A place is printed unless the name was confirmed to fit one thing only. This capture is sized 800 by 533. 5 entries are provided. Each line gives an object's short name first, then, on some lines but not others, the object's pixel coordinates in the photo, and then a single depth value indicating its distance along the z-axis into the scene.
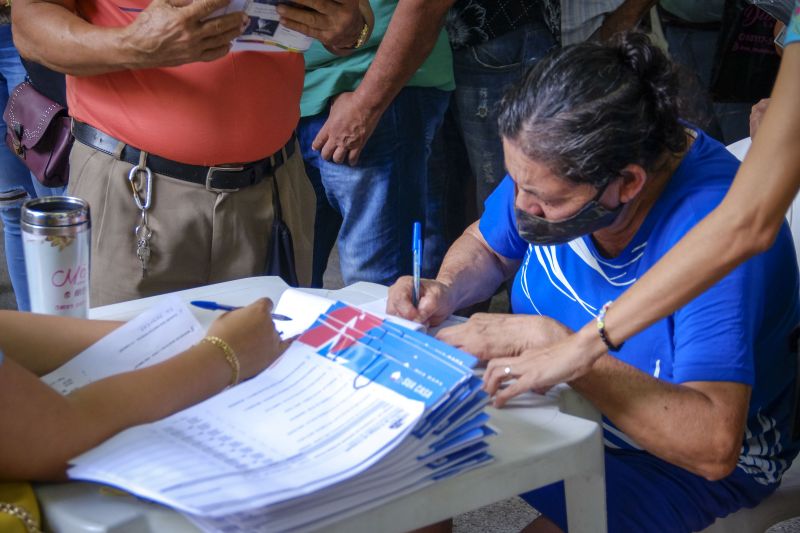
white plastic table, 0.97
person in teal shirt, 2.29
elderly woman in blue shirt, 1.37
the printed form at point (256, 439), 0.93
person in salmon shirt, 1.72
